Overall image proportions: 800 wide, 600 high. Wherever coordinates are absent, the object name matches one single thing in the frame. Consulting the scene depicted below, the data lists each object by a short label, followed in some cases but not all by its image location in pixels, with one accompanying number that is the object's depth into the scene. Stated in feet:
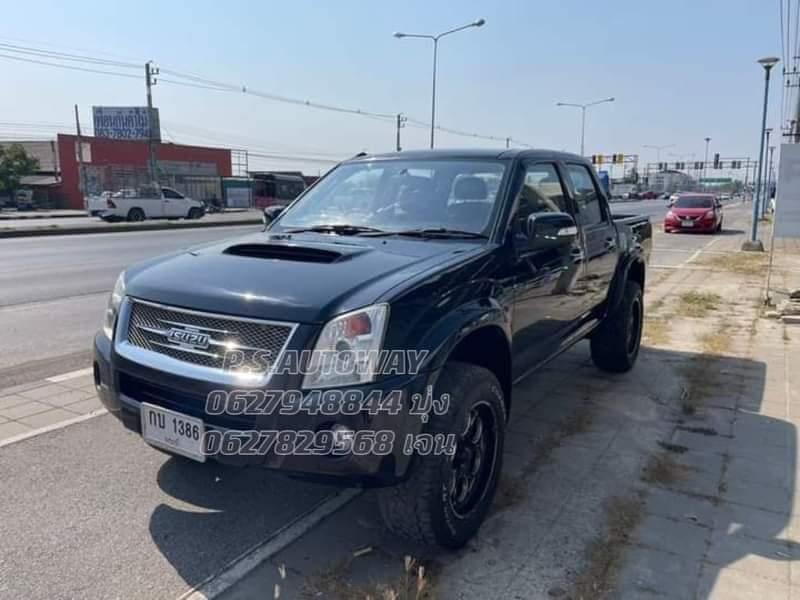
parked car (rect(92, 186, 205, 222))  93.71
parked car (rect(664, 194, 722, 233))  79.80
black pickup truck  8.05
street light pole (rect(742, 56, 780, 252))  57.98
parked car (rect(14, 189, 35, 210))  147.84
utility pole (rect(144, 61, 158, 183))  125.11
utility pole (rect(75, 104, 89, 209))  140.04
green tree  150.00
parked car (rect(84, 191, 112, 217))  94.95
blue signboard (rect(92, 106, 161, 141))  181.27
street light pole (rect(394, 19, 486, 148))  109.09
